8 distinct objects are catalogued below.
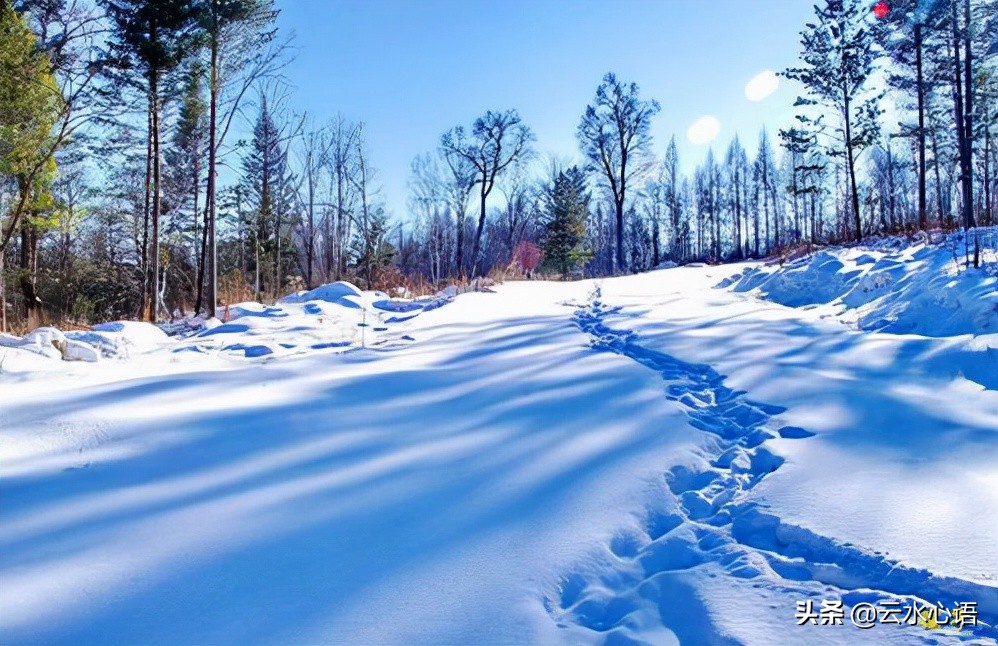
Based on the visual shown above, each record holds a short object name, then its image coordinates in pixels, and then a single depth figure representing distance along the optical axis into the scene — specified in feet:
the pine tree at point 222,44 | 30.09
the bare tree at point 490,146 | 80.18
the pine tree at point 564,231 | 82.53
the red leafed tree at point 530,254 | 90.27
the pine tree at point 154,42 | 31.27
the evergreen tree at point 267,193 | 67.67
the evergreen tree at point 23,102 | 22.55
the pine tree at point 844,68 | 50.06
